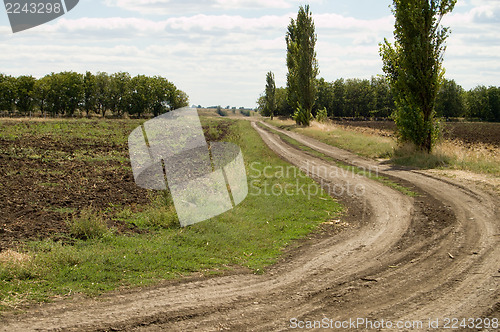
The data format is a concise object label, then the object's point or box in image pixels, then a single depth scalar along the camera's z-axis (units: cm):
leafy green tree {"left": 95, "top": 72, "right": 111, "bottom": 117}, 10038
